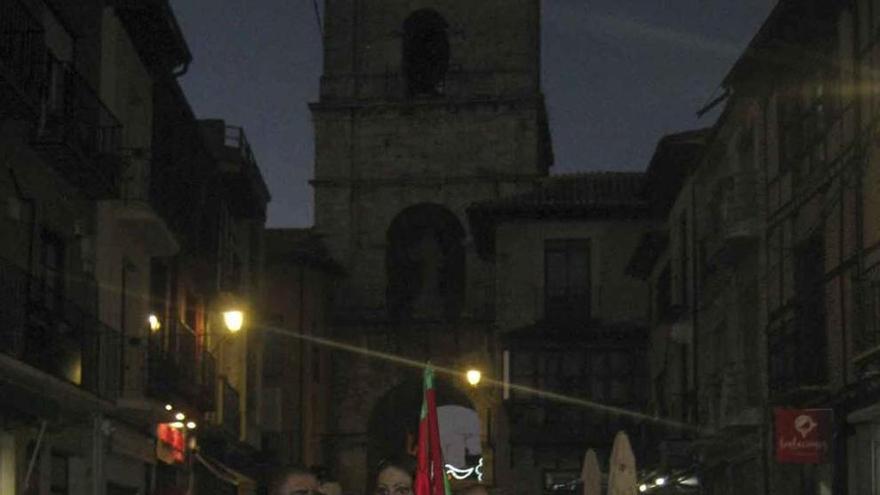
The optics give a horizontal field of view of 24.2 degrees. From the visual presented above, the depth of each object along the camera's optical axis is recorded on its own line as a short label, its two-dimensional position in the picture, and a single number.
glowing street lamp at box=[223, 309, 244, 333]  26.66
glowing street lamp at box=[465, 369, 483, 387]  41.22
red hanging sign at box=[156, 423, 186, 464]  28.77
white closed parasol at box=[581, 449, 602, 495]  31.40
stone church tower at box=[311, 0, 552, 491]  61.72
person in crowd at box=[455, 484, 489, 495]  11.49
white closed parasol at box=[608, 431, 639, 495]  29.22
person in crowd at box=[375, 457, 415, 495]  7.40
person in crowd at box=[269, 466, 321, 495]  7.03
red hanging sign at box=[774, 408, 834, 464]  23.62
